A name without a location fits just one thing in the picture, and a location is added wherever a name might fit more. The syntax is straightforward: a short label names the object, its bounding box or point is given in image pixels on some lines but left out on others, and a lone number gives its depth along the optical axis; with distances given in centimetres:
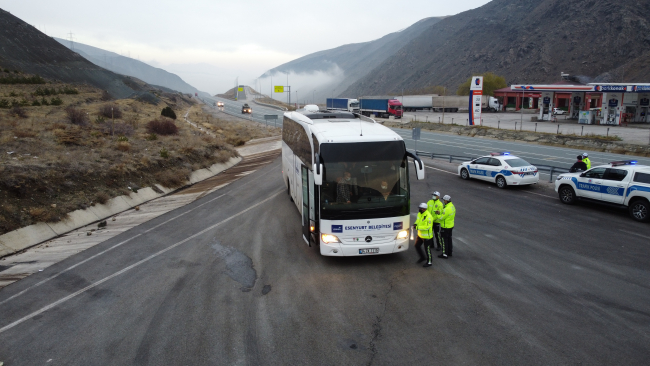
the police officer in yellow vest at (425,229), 1101
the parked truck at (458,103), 8525
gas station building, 4916
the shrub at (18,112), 3175
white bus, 1061
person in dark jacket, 1863
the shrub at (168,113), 4977
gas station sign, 5225
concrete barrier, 1272
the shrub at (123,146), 2396
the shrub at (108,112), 3909
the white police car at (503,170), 2058
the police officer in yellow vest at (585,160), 1894
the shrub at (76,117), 3047
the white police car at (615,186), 1487
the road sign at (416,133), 2851
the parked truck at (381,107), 7750
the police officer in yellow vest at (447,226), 1162
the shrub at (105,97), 5831
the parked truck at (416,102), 9056
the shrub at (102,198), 1708
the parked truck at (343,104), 8094
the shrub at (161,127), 3450
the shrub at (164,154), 2460
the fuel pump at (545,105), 5931
